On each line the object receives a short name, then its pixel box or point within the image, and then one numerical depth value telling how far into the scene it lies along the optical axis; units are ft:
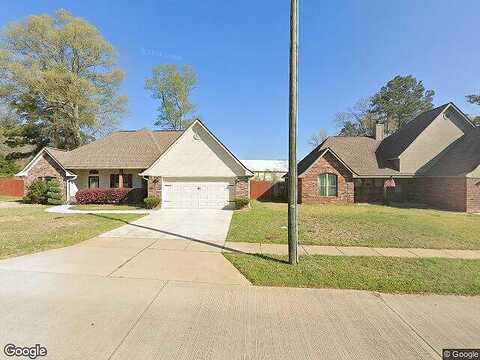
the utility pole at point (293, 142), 19.26
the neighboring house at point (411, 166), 60.08
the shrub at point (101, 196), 60.70
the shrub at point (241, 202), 51.96
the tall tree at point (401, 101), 143.04
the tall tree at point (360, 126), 150.10
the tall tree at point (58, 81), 88.02
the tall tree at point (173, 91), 132.67
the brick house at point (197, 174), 54.49
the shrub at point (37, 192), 62.23
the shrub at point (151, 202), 52.85
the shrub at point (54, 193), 61.31
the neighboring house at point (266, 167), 145.44
